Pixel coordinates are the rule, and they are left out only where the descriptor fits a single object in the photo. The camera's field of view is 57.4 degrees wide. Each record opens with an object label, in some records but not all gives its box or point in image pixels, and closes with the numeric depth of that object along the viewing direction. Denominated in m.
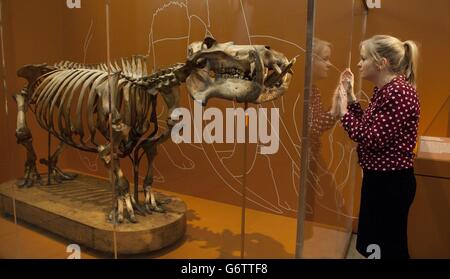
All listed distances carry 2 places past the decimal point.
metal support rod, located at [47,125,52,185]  3.17
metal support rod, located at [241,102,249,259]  2.32
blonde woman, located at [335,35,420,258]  2.01
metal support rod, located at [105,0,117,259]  2.14
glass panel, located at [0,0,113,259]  2.41
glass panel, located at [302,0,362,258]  2.09
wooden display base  2.64
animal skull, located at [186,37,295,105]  2.16
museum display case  2.24
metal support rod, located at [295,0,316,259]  1.75
